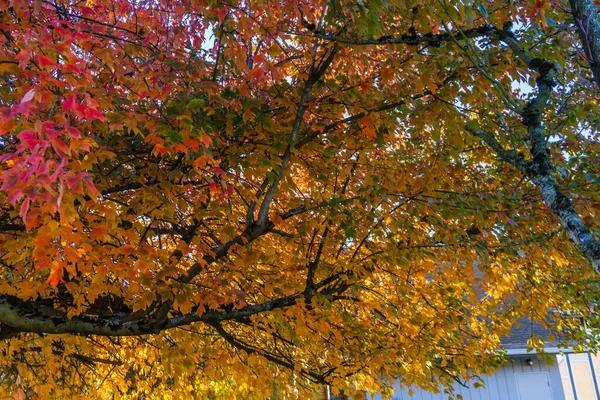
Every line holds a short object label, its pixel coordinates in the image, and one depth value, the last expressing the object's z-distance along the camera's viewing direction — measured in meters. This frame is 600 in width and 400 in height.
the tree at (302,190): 3.23
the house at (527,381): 12.82
